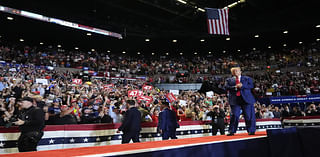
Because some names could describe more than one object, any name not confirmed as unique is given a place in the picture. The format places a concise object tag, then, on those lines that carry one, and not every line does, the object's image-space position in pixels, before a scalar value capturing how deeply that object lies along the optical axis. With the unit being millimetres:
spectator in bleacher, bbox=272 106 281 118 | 13383
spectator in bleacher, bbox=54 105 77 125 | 5914
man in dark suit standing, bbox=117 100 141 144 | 5535
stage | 2744
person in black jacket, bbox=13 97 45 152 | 3746
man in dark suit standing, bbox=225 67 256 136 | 4133
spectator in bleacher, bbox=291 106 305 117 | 13375
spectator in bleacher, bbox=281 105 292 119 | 13930
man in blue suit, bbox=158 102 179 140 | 6418
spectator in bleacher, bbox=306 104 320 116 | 12750
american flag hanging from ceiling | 13370
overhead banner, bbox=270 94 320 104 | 17406
